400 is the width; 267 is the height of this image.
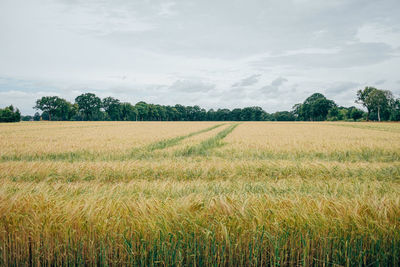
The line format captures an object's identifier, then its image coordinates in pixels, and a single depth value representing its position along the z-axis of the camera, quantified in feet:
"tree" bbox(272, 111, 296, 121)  492.13
